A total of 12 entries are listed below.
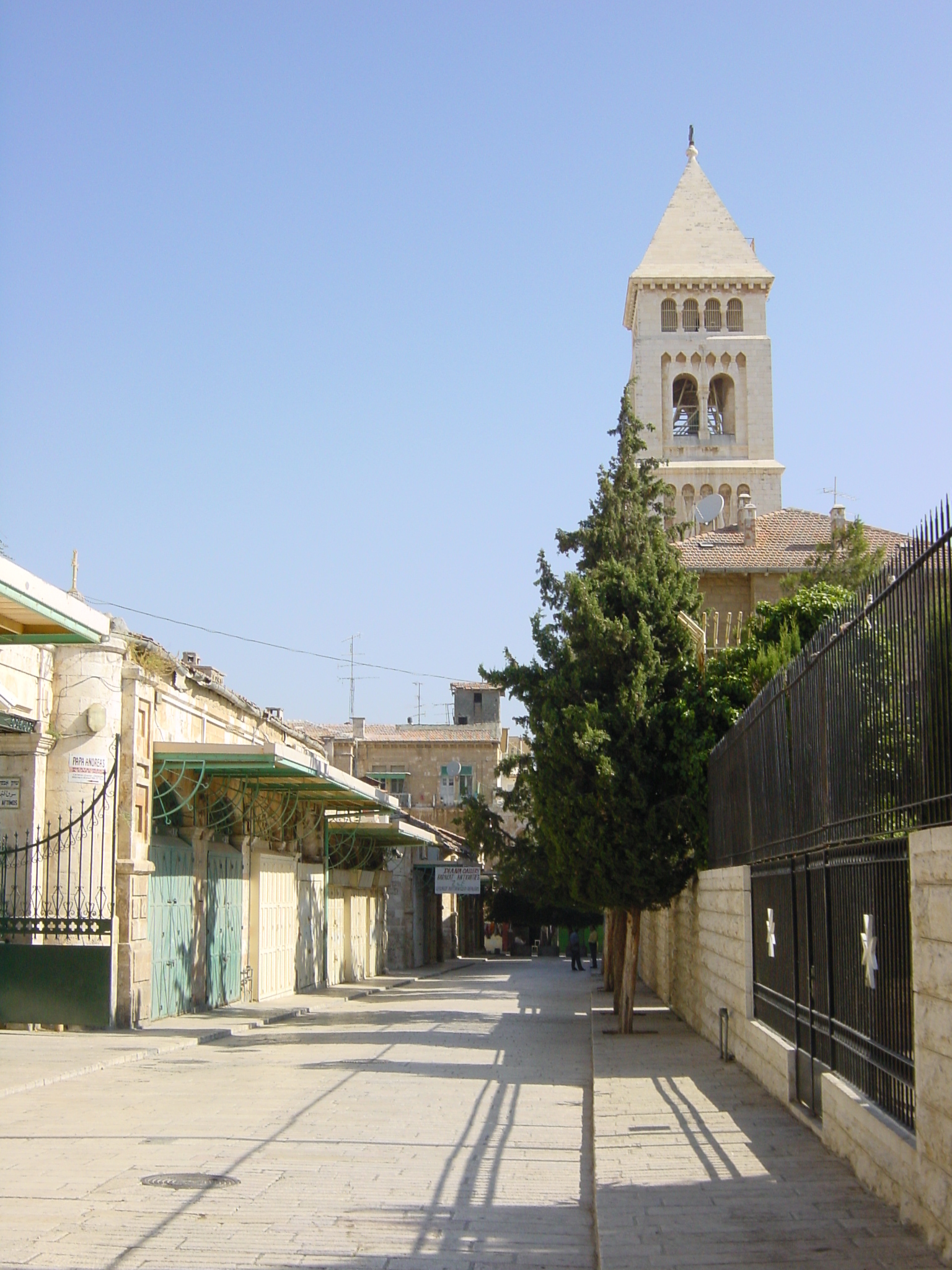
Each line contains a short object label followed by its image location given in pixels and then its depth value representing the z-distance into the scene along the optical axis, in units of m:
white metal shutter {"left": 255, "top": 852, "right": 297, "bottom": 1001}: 26.92
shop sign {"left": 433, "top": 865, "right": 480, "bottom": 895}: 39.16
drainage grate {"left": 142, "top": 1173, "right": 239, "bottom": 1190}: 8.34
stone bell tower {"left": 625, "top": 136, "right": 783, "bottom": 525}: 66.25
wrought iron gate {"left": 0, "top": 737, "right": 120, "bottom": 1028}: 17.72
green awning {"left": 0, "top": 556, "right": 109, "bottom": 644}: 10.38
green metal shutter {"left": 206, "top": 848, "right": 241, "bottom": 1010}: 23.53
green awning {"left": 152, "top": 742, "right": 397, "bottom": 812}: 19.36
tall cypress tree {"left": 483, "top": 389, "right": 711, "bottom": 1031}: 19.11
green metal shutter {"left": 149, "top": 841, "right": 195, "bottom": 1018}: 20.20
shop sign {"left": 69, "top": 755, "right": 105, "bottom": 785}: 18.16
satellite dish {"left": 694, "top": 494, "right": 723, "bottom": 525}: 40.06
